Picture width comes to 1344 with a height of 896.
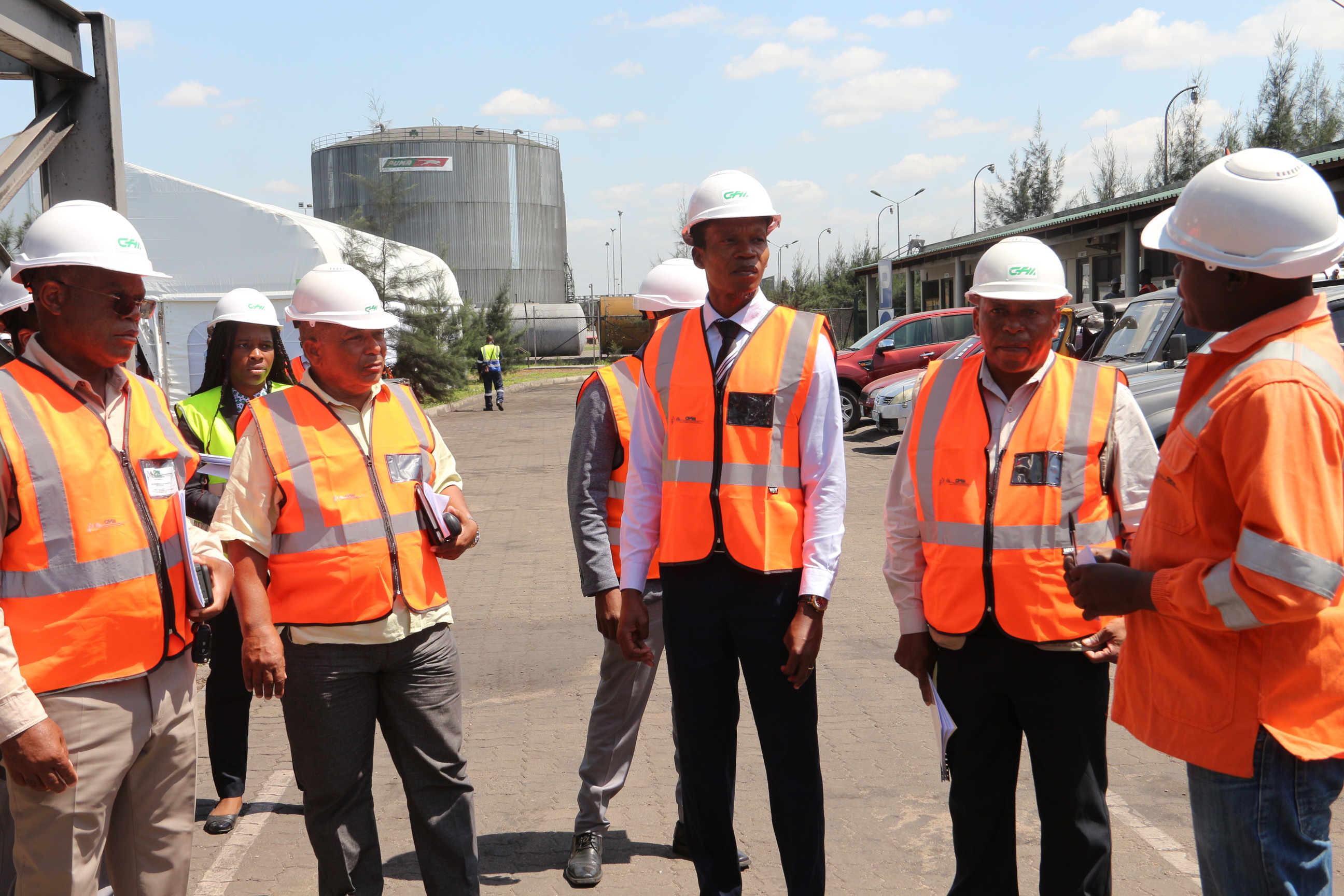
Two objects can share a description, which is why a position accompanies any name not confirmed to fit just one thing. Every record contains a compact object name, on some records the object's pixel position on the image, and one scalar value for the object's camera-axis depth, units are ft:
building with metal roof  72.43
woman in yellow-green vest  14.21
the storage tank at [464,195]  217.77
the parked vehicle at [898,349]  63.87
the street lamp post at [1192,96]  128.01
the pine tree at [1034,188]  171.12
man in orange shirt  6.50
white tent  72.95
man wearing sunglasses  8.14
